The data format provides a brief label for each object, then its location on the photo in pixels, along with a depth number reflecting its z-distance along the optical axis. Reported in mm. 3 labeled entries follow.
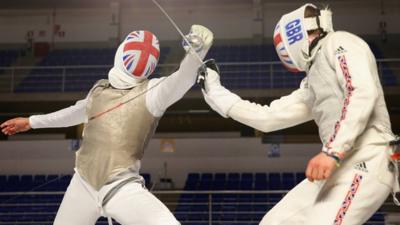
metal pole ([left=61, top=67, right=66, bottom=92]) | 8614
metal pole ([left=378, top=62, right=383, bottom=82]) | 8250
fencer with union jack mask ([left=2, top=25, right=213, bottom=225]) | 2406
